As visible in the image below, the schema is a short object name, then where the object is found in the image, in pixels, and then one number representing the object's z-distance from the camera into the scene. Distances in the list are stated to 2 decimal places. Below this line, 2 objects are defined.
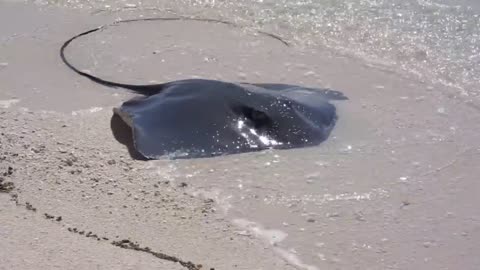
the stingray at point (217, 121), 4.96
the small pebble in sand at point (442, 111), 5.95
